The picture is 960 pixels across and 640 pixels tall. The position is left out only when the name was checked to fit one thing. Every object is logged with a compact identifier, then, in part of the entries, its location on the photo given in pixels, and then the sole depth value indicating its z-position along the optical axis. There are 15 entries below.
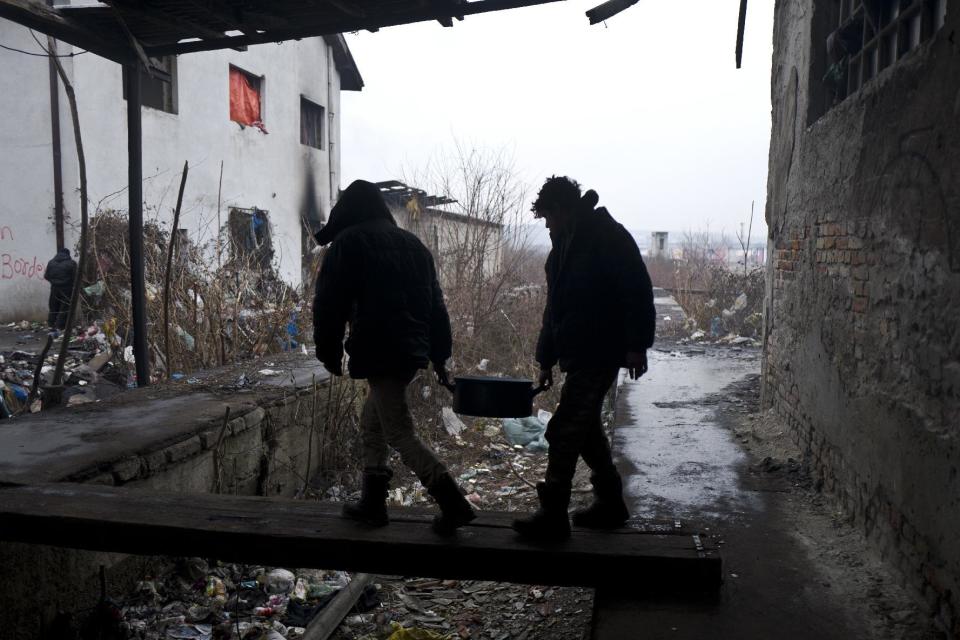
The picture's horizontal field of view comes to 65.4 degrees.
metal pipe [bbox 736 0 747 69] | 6.82
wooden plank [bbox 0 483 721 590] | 3.10
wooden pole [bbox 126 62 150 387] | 6.09
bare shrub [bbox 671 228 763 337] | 14.09
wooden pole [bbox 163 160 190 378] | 6.07
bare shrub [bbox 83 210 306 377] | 7.82
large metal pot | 3.46
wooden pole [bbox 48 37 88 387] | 5.12
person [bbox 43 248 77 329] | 12.04
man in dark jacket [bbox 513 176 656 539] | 3.17
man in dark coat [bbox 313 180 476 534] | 3.28
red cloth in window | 17.25
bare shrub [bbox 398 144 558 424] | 10.08
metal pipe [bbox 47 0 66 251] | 12.88
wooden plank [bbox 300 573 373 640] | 4.23
